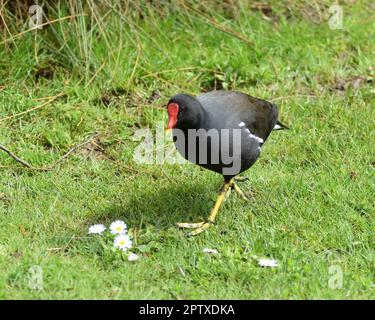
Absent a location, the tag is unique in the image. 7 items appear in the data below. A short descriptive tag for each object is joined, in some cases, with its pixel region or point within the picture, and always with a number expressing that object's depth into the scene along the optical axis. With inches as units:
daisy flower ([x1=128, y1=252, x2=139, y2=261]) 316.2
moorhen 328.2
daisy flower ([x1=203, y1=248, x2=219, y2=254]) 321.1
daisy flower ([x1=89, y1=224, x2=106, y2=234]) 330.3
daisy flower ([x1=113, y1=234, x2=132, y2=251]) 319.9
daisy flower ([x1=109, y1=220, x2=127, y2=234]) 329.4
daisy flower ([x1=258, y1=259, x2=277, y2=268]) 309.7
